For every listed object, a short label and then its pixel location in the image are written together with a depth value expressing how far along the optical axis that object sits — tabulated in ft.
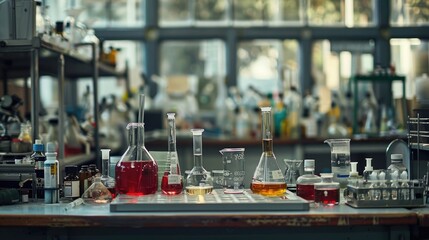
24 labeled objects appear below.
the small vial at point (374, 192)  7.55
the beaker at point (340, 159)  8.61
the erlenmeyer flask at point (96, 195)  8.03
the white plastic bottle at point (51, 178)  8.15
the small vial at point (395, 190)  7.58
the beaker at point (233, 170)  8.50
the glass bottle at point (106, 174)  8.36
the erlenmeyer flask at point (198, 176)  8.23
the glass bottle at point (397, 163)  8.08
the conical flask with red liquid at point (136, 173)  8.17
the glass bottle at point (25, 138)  9.68
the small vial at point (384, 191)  7.57
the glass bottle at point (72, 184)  8.41
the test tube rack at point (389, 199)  7.54
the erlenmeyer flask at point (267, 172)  8.14
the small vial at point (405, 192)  7.58
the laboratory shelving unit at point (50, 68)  9.61
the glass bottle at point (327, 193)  7.86
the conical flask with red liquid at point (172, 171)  8.25
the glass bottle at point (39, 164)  8.52
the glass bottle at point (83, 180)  8.52
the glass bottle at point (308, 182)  8.02
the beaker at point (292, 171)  8.76
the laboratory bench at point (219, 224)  7.09
